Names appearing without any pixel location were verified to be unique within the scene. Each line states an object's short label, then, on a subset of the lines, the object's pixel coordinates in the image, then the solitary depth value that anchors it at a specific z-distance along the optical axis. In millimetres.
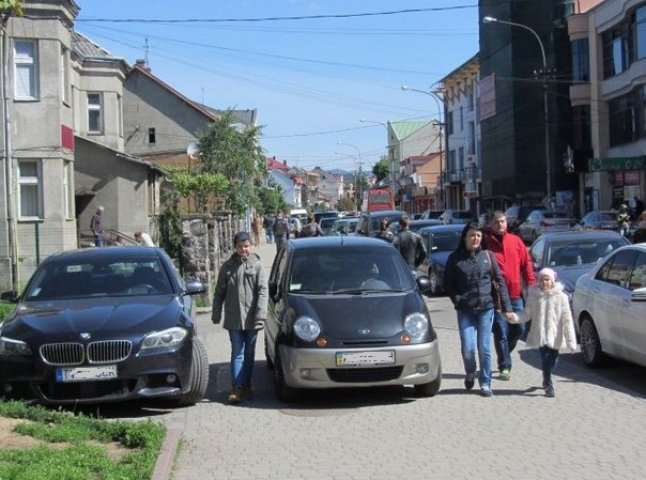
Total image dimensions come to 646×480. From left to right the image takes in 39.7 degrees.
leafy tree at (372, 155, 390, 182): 144675
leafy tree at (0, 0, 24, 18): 6332
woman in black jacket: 9055
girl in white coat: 8820
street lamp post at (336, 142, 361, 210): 135250
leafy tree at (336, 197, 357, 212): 151550
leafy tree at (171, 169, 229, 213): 36219
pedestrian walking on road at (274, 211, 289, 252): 29906
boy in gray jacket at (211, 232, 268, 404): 9070
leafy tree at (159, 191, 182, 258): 24456
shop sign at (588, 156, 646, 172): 41812
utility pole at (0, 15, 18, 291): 23156
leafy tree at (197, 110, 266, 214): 44031
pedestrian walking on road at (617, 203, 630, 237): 27375
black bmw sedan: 8148
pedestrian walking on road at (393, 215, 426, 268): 16469
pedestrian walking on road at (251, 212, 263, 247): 46469
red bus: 63034
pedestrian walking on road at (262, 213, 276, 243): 54856
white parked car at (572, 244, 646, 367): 9414
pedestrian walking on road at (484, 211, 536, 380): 9691
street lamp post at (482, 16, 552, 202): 42138
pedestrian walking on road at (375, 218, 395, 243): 18366
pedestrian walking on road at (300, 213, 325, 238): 25045
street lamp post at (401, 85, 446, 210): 71062
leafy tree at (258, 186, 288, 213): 68075
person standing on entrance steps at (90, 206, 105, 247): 26088
